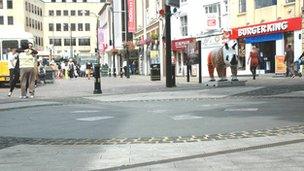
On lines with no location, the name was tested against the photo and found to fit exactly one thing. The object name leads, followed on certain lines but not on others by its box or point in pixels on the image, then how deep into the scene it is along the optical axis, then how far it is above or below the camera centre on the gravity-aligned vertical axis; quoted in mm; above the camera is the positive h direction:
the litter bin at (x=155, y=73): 35594 -676
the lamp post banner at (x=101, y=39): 104469 +4187
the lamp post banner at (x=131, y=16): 68875 +5316
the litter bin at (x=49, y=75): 37697 -804
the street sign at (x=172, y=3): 24516 +2430
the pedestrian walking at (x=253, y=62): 30938 -72
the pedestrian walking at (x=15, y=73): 21853 -366
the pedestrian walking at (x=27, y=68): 19750 -162
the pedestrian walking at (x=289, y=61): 29922 -40
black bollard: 21997 -692
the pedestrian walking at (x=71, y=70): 58575 -726
